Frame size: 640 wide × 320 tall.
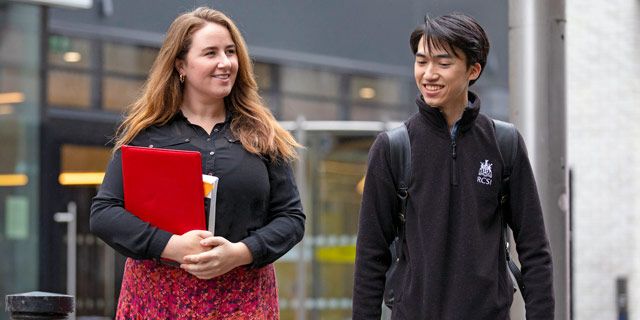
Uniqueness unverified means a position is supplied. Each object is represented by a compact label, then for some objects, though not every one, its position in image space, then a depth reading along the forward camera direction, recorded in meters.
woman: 5.79
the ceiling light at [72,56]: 16.85
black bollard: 7.56
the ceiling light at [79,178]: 16.54
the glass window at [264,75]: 18.18
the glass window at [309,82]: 18.41
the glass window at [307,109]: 18.14
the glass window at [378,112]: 18.49
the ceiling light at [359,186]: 17.80
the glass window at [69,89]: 16.67
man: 5.54
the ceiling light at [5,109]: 16.18
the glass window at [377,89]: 18.81
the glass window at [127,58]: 17.18
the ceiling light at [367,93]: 18.77
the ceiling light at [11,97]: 16.15
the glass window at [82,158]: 16.65
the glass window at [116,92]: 17.01
